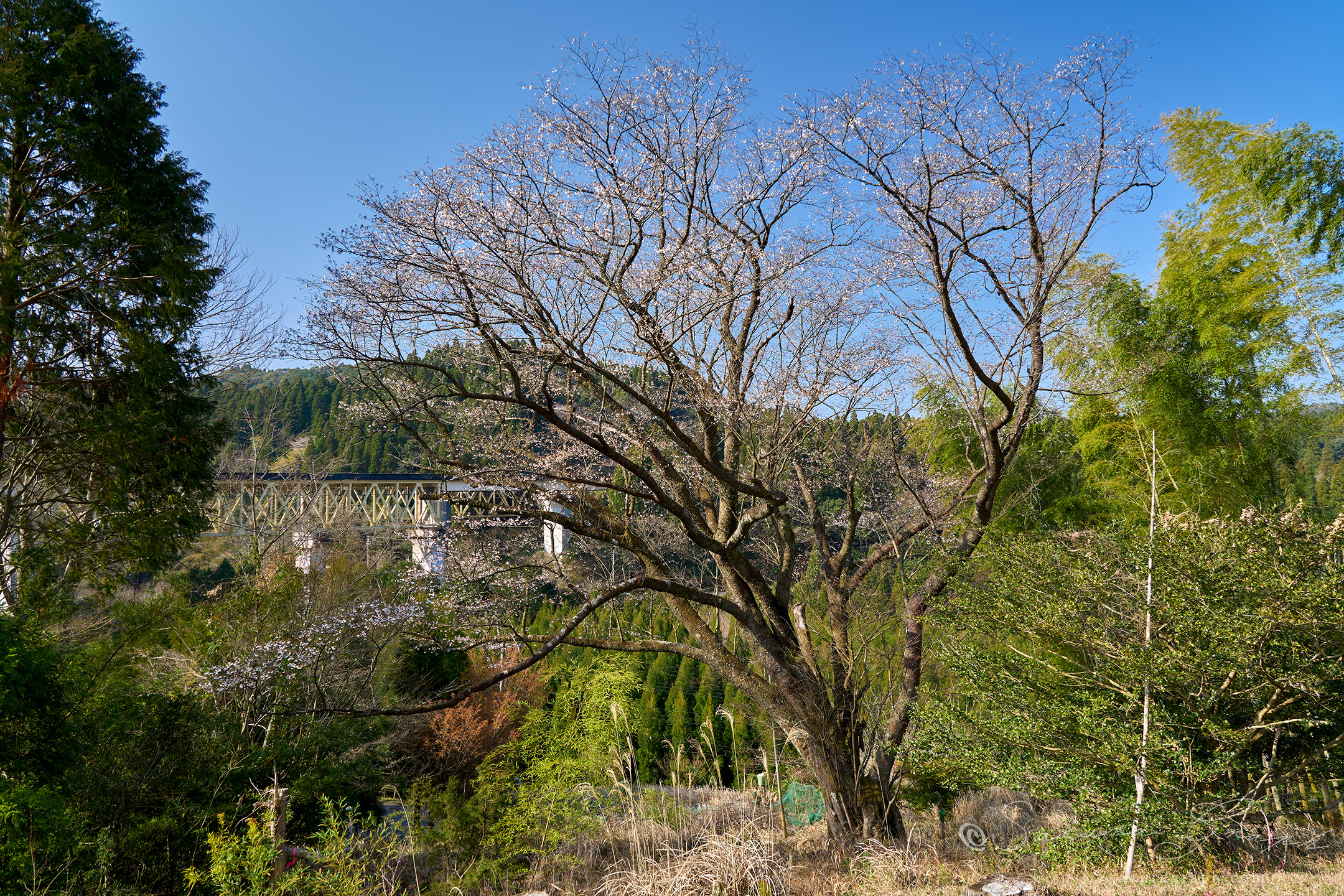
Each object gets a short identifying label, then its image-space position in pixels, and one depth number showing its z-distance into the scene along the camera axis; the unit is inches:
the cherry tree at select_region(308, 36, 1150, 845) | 182.2
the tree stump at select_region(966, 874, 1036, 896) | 121.1
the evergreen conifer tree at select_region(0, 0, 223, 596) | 264.2
